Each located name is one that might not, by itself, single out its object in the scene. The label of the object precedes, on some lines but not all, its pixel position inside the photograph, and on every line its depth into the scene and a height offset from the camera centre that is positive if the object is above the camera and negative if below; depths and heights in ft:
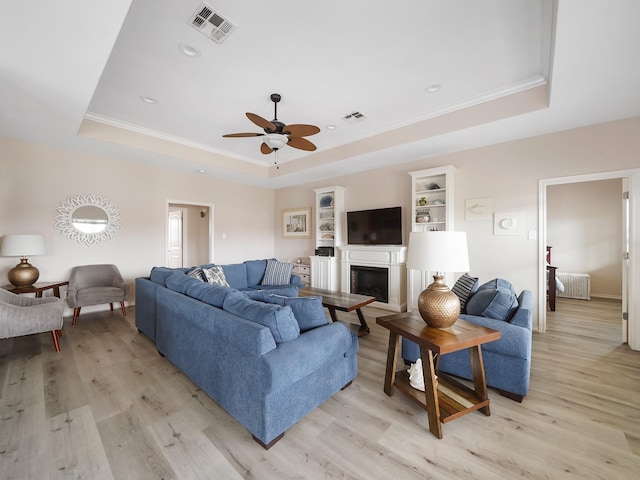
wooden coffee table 9.85 -2.42
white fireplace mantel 14.78 -1.36
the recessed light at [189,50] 7.59 +5.55
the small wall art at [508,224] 11.85 +0.74
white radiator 16.71 -2.90
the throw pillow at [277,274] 15.64 -2.03
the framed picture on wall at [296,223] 20.51 +1.39
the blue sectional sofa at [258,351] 5.08 -2.49
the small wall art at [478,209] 12.60 +1.52
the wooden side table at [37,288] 10.80 -2.01
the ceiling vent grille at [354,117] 11.66 +5.53
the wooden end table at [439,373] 5.41 -2.97
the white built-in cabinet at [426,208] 13.71 +1.72
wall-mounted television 15.34 +0.81
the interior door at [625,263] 9.94 -0.89
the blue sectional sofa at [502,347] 6.46 -2.69
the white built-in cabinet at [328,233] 17.75 +0.51
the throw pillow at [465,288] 8.70 -1.65
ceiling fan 8.89 +3.84
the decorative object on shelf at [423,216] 14.25 +1.29
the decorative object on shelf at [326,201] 18.70 +2.80
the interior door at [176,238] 23.98 +0.18
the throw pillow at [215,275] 11.63 -1.62
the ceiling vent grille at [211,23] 6.45 +5.56
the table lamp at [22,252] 10.82 -0.49
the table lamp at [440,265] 5.86 -0.57
